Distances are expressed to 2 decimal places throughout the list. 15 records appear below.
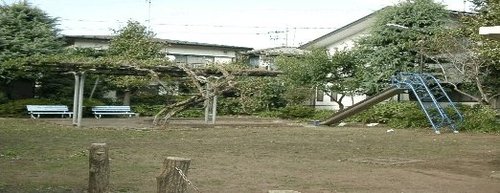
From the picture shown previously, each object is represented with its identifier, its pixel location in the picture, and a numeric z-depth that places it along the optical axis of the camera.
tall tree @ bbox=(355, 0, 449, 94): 28.83
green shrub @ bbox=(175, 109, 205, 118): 31.56
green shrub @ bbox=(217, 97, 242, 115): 33.84
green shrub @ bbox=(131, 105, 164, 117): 31.56
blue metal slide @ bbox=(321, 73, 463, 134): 22.19
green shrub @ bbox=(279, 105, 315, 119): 30.92
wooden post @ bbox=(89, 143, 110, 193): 5.66
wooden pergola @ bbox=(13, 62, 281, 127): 21.59
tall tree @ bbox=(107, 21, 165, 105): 30.92
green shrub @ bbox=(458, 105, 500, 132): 21.62
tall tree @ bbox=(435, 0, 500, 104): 20.16
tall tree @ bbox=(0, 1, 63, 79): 28.28
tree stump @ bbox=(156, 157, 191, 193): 4.99
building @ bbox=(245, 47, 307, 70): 39.28
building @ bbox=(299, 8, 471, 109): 34.16
